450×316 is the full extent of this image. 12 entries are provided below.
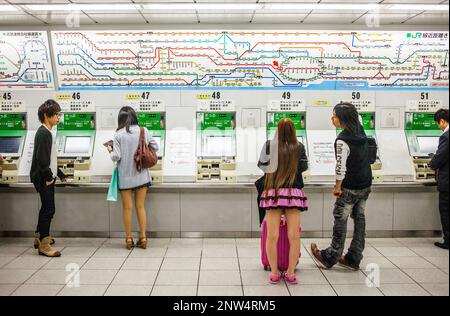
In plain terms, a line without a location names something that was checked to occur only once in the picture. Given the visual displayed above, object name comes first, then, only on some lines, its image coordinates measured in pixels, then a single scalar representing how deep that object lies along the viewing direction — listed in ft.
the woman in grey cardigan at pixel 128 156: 15.28
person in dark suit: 15.20
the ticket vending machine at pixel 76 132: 16.97
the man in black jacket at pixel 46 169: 14.44
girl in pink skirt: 11.71
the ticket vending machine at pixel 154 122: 17.33
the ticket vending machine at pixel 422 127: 17.44
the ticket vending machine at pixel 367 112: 17.61
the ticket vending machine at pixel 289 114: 17.43
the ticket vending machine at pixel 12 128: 17.18
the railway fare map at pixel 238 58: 17.28
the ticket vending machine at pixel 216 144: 16.66
